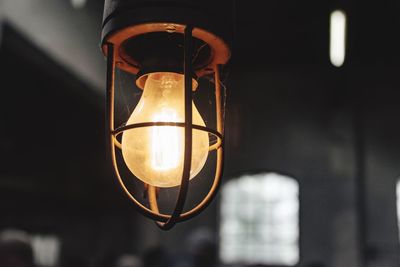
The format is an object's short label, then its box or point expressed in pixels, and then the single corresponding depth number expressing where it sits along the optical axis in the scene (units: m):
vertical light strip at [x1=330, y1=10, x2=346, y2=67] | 4.79
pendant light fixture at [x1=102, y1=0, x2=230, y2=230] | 0.95
